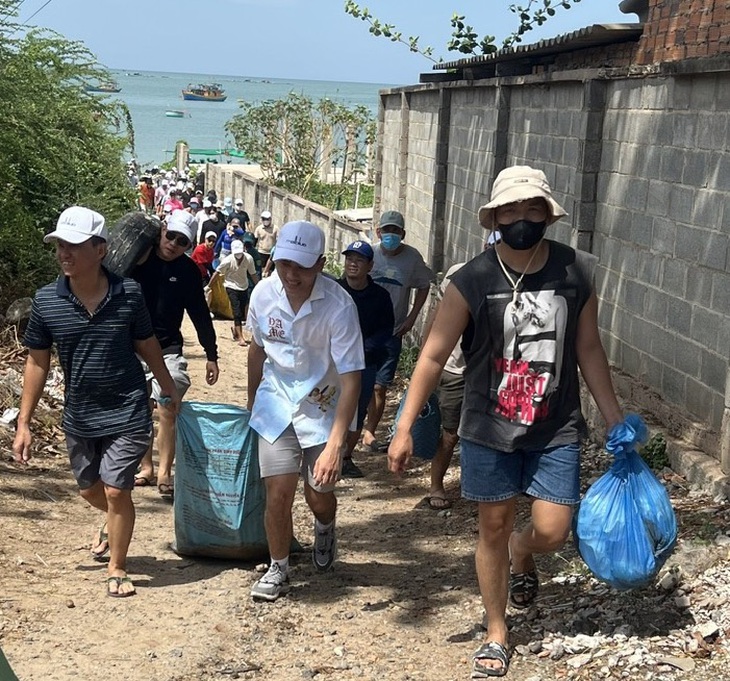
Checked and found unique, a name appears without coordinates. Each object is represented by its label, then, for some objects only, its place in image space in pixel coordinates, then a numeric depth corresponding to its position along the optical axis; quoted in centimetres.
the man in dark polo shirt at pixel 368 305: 791
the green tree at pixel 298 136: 3256
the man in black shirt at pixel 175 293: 700
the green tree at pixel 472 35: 1566
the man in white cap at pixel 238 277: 1559
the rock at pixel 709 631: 450
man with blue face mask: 925
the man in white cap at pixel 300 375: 529
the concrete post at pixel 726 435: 609
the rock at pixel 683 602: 480
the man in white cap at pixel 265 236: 1802
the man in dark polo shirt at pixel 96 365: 535
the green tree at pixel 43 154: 1138
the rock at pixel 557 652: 462
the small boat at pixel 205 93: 16462
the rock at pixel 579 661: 450
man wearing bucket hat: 435
